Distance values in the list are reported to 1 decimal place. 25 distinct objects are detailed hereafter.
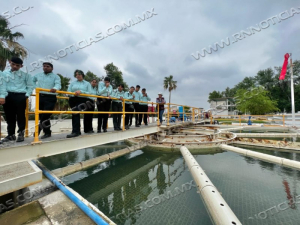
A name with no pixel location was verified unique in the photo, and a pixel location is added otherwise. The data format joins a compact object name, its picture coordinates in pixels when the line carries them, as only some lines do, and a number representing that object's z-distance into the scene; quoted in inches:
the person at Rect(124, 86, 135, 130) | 214.5
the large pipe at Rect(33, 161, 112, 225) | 70.6
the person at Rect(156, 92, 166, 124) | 277.3
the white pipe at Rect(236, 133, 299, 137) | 383.0
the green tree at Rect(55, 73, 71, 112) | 610.3
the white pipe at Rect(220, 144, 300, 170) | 166.0
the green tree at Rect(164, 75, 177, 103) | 1311.5
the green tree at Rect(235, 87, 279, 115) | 896.3
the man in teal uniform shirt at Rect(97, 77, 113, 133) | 166.9
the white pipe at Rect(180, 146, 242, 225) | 78.5
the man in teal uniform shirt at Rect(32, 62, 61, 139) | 123.3
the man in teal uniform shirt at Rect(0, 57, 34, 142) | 107.6
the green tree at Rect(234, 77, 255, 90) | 1749.5
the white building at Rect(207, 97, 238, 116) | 1639.8
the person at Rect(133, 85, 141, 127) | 236.1
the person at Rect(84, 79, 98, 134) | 150.2
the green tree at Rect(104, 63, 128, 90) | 899.4
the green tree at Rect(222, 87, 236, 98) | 2039.5
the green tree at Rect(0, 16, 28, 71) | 360.8
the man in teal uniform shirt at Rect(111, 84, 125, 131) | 183.6
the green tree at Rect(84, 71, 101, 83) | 830.8
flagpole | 488.1
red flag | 517.7
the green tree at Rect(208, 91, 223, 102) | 2022.6
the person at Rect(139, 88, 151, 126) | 251.7
